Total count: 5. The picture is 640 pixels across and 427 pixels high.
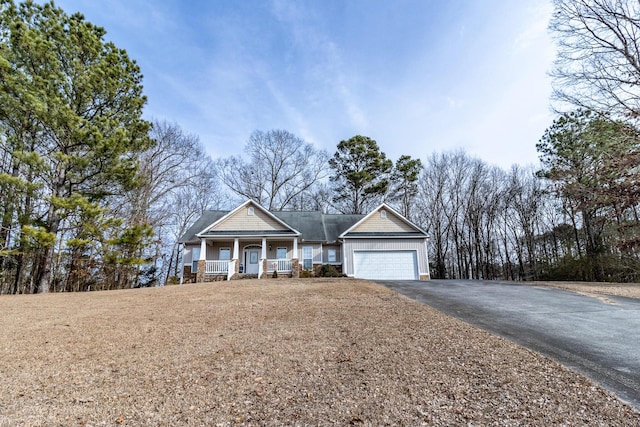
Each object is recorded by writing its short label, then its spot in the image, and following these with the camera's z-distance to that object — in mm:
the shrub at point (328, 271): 17594
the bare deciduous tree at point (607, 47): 11438
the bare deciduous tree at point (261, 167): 28594
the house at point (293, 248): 17781
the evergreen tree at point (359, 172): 28000
